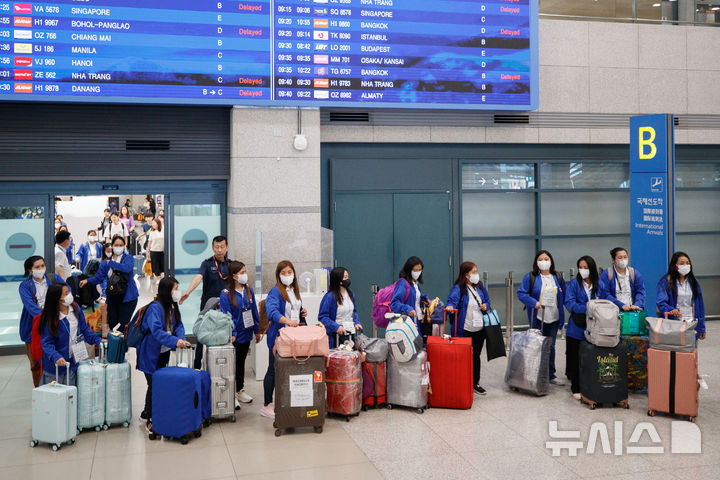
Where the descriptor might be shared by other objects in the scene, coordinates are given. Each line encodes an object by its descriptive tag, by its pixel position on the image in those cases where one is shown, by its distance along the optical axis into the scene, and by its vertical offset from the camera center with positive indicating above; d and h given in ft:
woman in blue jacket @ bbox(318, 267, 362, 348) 22.68 -2.27
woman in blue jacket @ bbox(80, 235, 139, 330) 26.96 -1.62
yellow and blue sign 29.53 +1.59
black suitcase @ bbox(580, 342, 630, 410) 23.08 -4.38
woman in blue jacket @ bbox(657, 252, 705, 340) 24.75 -1.96
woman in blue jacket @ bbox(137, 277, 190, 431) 20.26 -2.67
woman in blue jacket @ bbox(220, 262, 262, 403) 23.17 -2.24
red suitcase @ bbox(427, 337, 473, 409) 23.30 -4.41
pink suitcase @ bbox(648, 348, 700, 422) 21.70 -4.37
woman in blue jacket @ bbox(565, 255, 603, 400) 24.50 -2.32
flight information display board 29.04 +7.77
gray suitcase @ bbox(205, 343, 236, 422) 21.66 -4.19
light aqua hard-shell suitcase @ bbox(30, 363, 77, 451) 19.60 -4.76
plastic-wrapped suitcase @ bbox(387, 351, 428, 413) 23.00 -4.62
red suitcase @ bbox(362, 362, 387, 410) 23.20 -4.63
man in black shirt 26.76 -1.36
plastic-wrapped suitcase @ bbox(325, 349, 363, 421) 21.94 -4.37
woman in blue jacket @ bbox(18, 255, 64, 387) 22.02 -1.81
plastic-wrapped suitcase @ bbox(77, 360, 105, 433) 20.72 -4.50
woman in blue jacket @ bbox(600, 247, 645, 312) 25.41 -1.69
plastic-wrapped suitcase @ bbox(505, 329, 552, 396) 24.54 -4.26
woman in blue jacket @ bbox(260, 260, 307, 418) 22.41 -2.28
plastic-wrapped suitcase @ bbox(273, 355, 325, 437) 20.65 -4.39
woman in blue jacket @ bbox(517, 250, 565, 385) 25.94 -2.12
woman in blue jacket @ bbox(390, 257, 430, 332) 24.06 -1.87
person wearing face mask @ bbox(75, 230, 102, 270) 31.53 -0.57
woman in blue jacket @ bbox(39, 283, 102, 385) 20.33 -2.67
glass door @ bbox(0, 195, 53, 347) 31.24 -0.08
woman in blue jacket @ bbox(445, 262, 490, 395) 24.70 -2.31
